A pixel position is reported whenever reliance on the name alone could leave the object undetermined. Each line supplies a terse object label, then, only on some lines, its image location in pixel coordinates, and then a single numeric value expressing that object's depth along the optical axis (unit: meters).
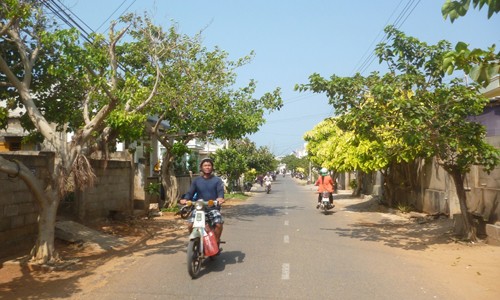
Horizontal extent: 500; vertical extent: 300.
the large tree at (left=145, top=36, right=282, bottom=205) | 18.59
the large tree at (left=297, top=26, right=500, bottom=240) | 10.84
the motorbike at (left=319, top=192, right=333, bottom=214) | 20.91
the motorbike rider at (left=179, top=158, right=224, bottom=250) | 8.74
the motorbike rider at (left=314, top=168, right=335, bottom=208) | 20.89
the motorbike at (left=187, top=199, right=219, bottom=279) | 7.76
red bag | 8.31
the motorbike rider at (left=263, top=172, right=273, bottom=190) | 43.12
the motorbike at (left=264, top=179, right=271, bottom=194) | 43.09
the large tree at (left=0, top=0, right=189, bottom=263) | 8.83
